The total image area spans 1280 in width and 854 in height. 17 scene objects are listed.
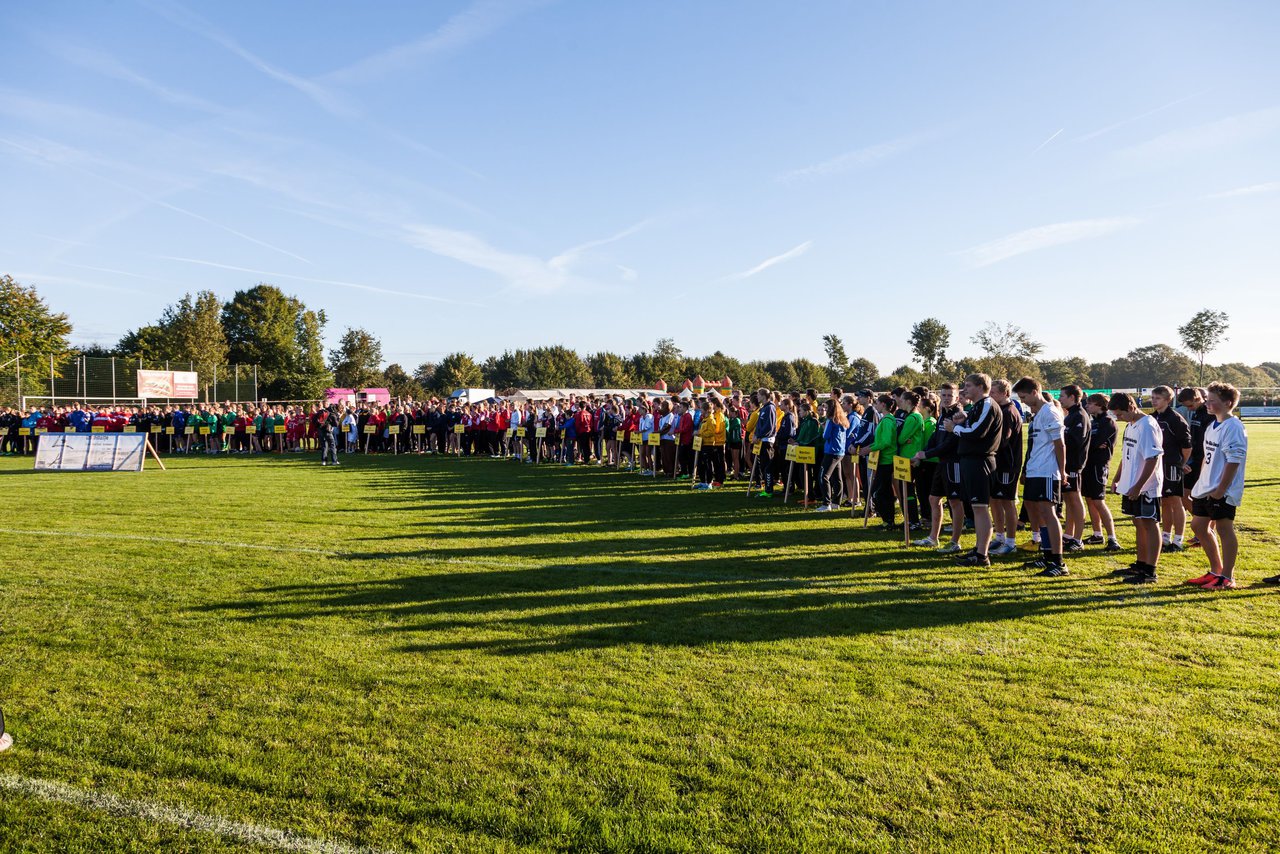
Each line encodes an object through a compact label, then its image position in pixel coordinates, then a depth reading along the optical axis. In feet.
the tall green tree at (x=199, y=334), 192.03
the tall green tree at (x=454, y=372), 293.02
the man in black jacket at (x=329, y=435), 76.64
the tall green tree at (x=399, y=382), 289.41
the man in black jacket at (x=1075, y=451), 31.37
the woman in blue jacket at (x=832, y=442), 42.16
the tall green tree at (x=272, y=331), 250.98
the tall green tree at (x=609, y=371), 320.50
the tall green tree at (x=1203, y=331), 248.93
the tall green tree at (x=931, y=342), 276.21
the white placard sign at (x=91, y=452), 67.56
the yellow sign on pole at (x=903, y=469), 32.42
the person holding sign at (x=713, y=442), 53.93
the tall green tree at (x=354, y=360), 253.03
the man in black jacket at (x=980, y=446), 27.48
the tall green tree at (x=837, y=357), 290.76
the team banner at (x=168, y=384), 122.83
